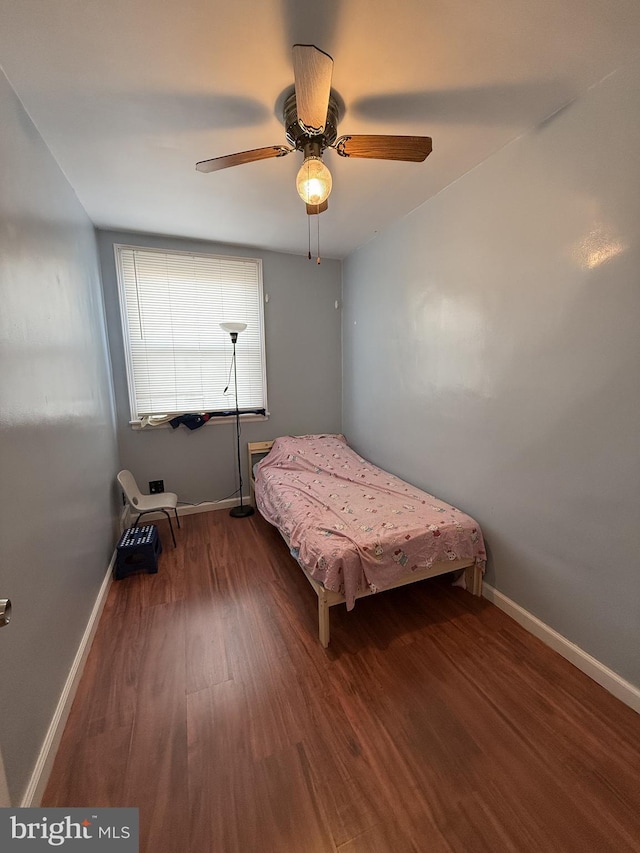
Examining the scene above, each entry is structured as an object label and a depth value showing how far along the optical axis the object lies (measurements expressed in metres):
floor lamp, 2.89
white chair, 2.69
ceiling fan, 1.29
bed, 1.75
